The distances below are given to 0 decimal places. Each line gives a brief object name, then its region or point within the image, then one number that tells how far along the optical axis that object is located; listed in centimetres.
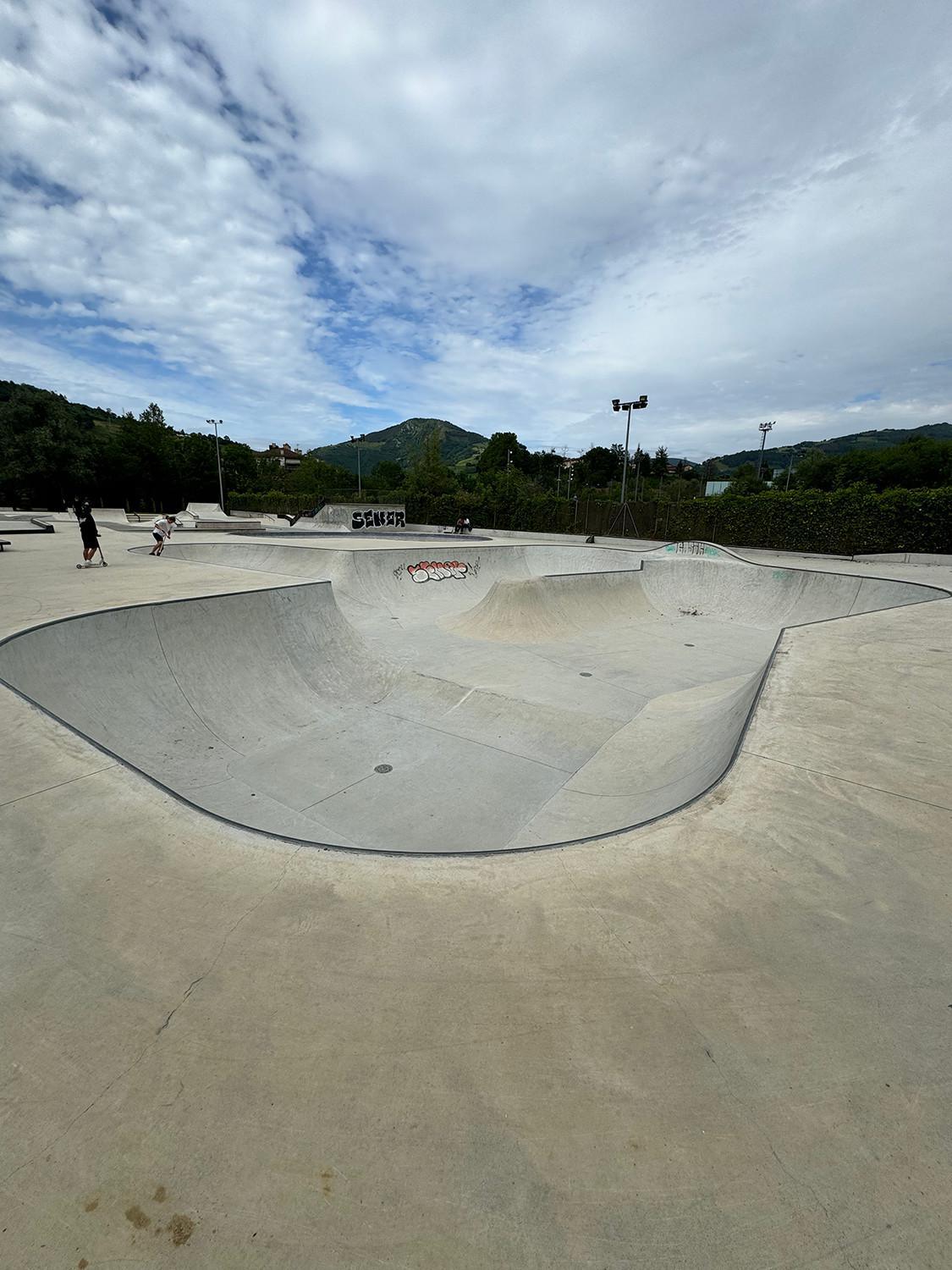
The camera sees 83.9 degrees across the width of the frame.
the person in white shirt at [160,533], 1533
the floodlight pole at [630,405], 2694
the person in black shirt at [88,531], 1210
